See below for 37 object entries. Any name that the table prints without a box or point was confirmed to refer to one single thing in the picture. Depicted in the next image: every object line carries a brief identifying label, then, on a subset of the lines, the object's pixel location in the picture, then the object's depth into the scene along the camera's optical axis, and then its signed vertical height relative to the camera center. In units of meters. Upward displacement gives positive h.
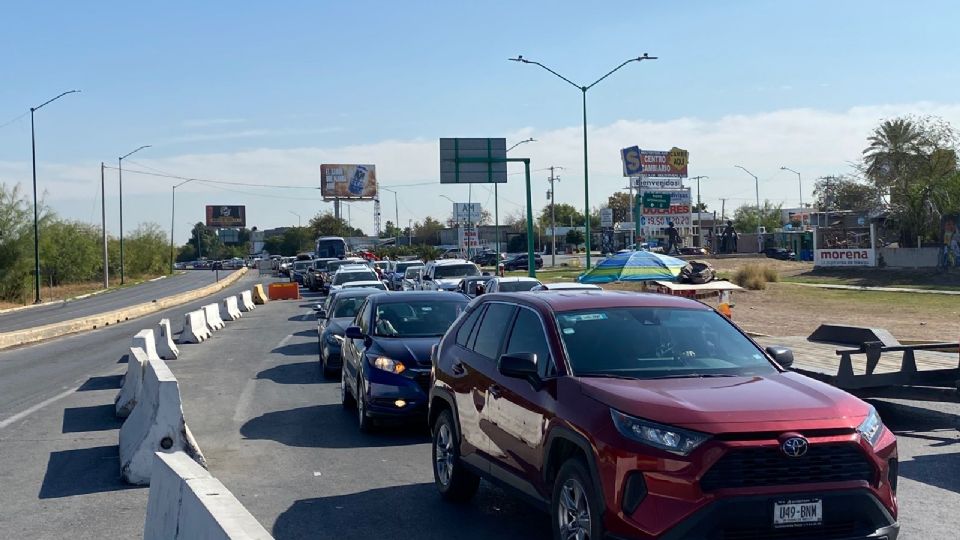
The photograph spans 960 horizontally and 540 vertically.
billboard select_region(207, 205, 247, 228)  171.09 +5.85
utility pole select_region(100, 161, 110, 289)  74.56 +3.21
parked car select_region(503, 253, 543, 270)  83.04 -1.46
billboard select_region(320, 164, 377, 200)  124.94 +8.15
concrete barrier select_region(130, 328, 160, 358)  14.58 -1.34
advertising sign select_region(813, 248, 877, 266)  58.22 -1.04
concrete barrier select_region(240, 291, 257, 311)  41.88 -2.15
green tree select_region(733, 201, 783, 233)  142.12 +3.53
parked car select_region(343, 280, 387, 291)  28.03 -1.02
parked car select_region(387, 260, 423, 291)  46.84 -1.24
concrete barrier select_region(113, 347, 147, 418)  12.58 -1.71
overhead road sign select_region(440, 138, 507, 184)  41.25 +3.47
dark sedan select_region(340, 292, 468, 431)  11.35 -1.23
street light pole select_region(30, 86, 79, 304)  56.69 +0.63
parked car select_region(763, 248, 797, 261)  84.09 -1.13
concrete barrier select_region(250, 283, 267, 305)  48.62 -2.21
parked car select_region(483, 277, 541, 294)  25.72 -0.99
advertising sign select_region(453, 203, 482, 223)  100.55 +3.58
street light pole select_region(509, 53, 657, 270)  44.31 +2.25
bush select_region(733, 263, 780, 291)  45.66 -1.64
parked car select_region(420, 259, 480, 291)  34.41 -0.87
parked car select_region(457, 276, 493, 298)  30.39 -1.15
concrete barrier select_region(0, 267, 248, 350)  27.30 -2.32
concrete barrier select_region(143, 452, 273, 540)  4.24 -1.22
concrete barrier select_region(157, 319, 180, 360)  21.39 -1.98
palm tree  68.25 +5.95
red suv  5.35 -1.07
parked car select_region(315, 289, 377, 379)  17.16 -1.29
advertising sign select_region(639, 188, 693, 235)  88.11 +2.84
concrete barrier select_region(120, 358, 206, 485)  9.16 -1.67
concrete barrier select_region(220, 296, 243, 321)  35.31 -2.03
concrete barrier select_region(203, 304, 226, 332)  29.05 -1.93
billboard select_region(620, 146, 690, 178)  95.56 +7.53
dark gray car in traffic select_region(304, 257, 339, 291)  57.78 -1.41
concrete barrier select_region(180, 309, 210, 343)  25.48 -1.99
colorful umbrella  27.02 -0.68
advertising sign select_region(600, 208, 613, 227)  122.38 +3.21
